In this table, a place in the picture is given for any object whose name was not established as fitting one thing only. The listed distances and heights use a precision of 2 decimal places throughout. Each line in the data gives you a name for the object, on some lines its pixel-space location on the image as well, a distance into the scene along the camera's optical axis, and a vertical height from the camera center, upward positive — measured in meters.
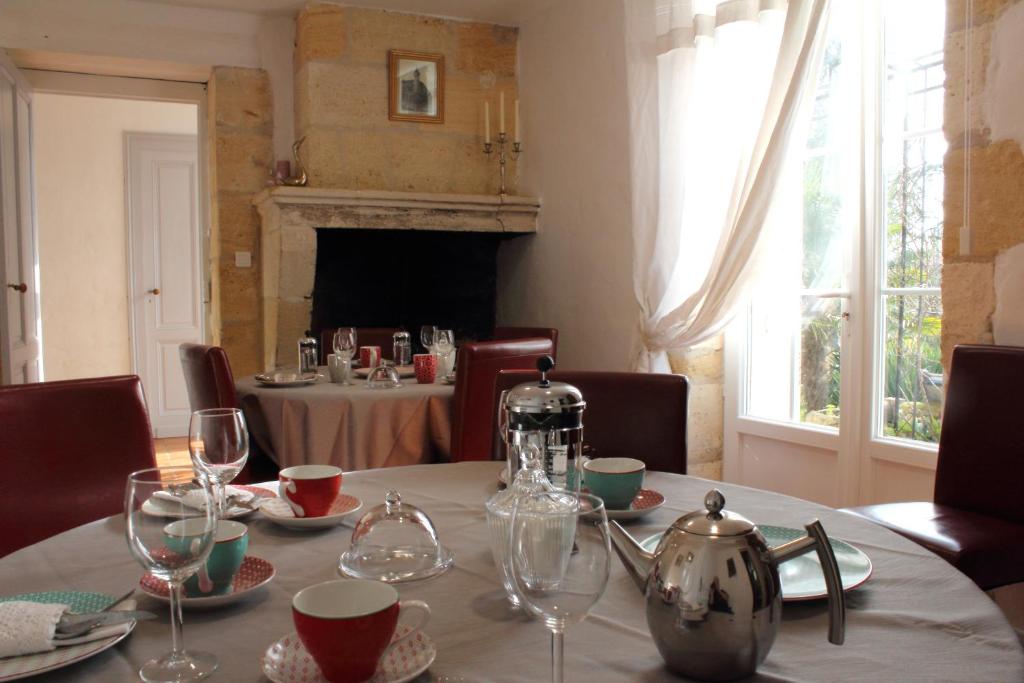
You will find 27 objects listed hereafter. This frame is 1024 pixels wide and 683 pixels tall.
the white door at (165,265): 6.03 +0.33
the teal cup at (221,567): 0.88 -0.29
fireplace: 4.23 +0.28
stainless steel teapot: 0.70 -0.26
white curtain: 2.68 +0.59
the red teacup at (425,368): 2.95 -0.22
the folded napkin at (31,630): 0.74 -0.30
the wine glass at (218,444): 1.10 -0.19
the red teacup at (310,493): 1.16 -0.27
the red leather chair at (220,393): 2.68 -0.28
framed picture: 4.47 +1.23
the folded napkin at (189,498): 0.76 -0.18
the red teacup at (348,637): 0.68 -0.28
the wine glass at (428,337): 3.40 -0.13
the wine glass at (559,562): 0.65 -0.21
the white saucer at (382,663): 0.70 -0.32
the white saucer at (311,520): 1.13 -0.30
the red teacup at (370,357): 3.21 -0.20
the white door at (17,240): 3.82 +0.36
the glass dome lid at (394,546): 0.98 -0.30
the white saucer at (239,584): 0.85 -0.31
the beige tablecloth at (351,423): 2.67 -0.39
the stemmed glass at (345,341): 3.05 -0.13
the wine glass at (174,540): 0.75 -0.22
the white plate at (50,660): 0.71 -0.32
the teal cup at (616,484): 1.19 -0.27
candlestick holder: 4.62 +0.90
